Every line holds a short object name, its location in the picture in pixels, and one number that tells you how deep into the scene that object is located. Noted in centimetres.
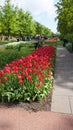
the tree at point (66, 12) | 1440
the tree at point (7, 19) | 4419
